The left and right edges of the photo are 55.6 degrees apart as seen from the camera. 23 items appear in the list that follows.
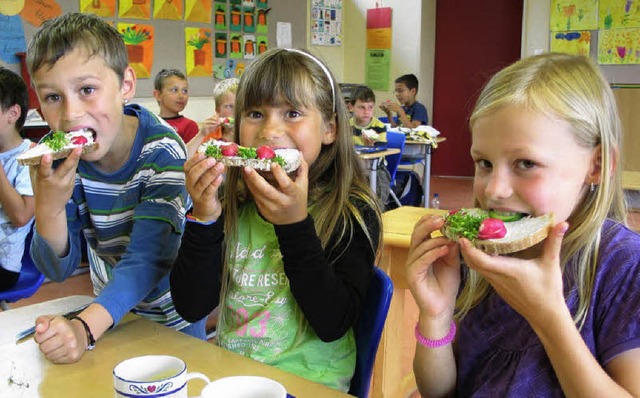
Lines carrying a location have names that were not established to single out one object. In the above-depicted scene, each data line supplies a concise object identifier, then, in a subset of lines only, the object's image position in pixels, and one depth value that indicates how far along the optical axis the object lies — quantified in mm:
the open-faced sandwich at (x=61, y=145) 1350
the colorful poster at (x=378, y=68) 8797
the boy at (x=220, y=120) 3811
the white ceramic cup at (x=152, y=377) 759
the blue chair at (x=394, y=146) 5531
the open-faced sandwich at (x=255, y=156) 1291
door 8547
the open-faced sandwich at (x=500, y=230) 952
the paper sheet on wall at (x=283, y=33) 7379
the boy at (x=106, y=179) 1348
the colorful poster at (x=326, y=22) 8164
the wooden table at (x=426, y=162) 6016
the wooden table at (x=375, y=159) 4824
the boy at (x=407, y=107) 7242
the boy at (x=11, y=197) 2307
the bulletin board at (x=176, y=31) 4988
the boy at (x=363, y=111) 6031
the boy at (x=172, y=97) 4879
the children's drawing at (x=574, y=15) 7289
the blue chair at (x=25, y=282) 2273
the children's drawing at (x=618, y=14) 7043
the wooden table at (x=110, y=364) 998
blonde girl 900
